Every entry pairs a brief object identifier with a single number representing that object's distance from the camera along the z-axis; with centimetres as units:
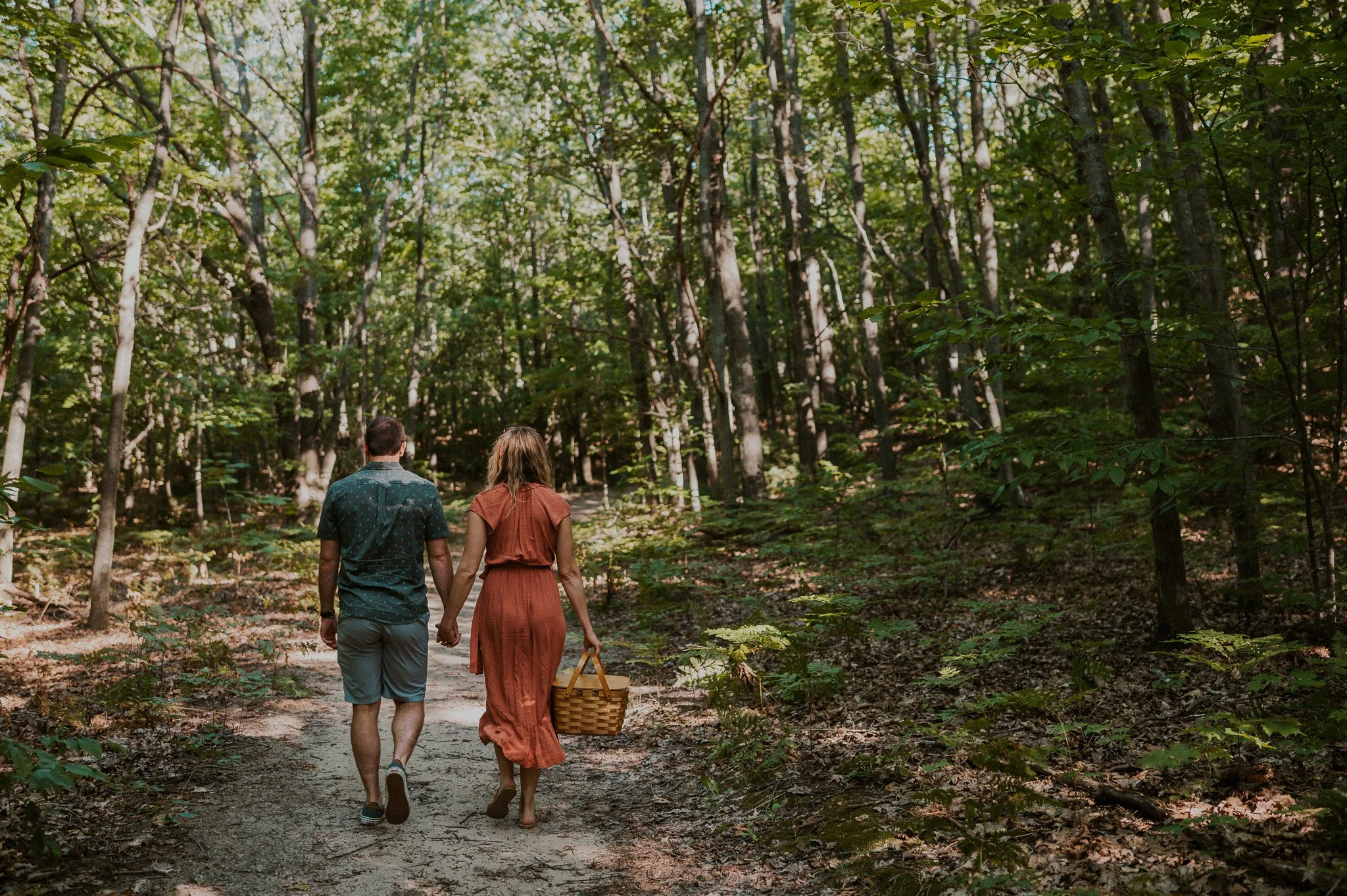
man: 476
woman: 476
